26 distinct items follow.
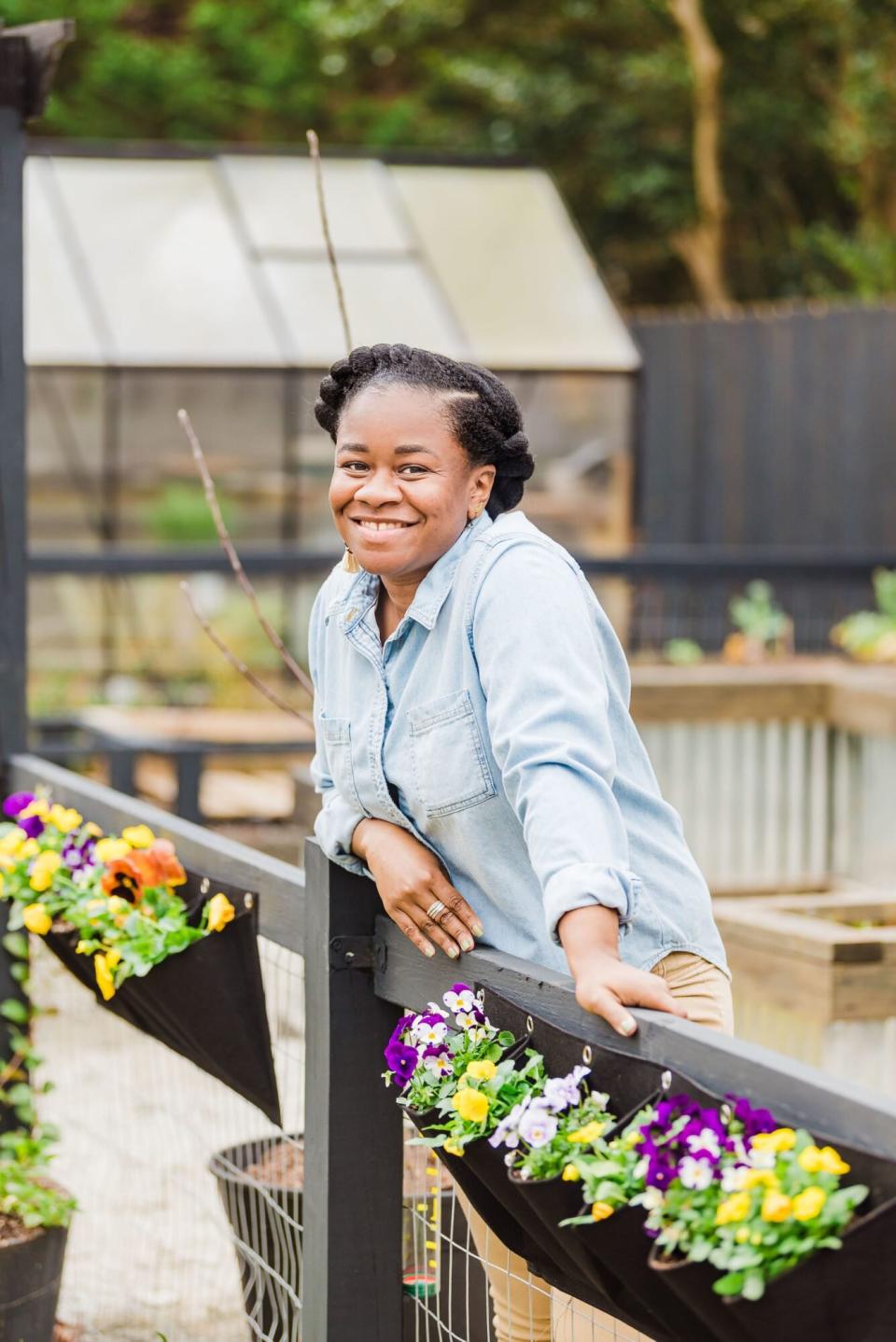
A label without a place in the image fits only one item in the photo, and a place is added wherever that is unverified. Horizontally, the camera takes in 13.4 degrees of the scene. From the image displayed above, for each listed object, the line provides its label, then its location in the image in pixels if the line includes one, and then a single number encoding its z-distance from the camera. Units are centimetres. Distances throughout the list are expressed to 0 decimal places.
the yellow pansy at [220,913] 558
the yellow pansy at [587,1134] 351
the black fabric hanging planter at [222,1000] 566
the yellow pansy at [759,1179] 307
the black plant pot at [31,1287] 672
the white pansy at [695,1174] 319
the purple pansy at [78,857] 623
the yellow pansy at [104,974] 576
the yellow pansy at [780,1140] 311
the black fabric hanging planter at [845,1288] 298
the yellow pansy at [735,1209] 306
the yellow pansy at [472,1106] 378
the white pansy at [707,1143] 323
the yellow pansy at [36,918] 604
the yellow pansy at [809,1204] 297
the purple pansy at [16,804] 664
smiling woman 414
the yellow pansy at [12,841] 635
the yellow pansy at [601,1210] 338
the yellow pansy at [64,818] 643
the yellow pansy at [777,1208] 299
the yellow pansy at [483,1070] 388
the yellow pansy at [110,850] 602
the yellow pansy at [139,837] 610
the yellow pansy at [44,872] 617
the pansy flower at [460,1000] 412
